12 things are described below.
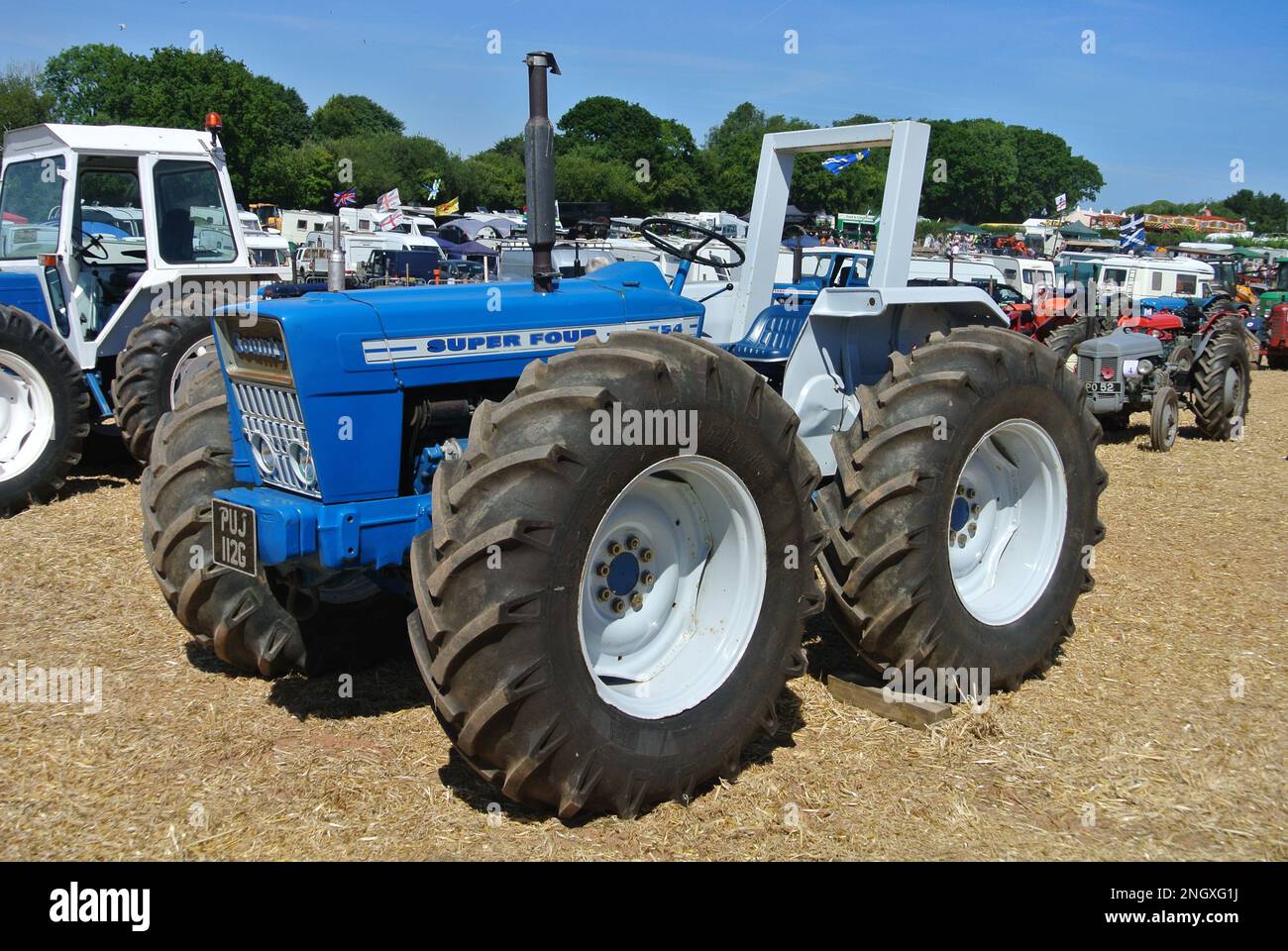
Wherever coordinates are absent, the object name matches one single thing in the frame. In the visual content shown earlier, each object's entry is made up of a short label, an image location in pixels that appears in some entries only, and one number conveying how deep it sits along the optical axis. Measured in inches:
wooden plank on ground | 163.5
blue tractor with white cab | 311.1
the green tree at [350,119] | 3056.1
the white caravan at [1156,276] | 865.5
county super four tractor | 121.8
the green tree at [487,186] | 2228.1
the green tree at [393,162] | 2057.1
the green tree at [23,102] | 1569.9
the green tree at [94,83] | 1909.4
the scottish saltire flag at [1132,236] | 1088.8
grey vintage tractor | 427.8
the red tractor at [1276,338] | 754.8
